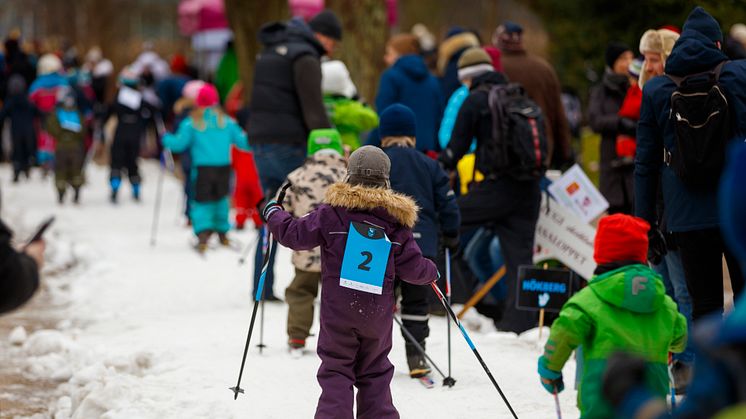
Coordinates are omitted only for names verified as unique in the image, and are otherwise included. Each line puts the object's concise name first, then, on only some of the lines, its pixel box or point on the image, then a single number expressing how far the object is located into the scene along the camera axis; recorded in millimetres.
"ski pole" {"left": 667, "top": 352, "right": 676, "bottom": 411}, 11503
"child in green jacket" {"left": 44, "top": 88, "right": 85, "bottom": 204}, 33094
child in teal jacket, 24312
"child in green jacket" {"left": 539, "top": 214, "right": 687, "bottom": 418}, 8953
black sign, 15687
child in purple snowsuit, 10867
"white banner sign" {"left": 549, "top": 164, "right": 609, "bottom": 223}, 17031
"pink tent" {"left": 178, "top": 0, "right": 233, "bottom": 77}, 54719
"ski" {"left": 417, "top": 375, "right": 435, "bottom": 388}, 13336
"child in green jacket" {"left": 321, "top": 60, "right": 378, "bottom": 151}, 18109
